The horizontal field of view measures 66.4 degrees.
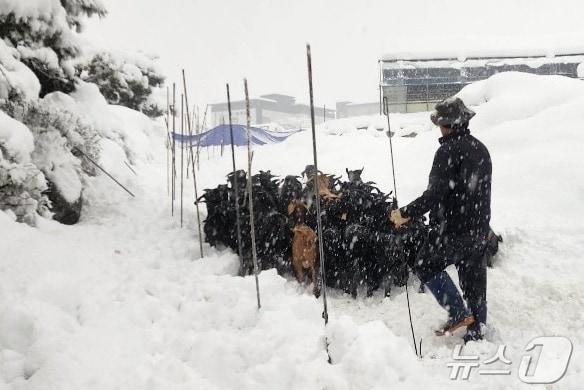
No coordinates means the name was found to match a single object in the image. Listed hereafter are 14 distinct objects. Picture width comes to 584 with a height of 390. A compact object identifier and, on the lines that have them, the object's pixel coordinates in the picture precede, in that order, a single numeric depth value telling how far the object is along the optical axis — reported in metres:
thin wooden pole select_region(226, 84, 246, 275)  4.12
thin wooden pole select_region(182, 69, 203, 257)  4.85
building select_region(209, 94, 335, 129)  52.45
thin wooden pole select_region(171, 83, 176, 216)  6.55
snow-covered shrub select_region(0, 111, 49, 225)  3.95
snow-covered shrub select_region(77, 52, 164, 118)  11.20
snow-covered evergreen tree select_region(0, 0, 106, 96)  4.41
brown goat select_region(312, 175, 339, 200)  4.51
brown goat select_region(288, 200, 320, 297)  4.25
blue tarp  17.89
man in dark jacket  3.02
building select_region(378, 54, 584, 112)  23.98
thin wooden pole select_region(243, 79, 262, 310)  3.39
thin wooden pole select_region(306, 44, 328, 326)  2.78
